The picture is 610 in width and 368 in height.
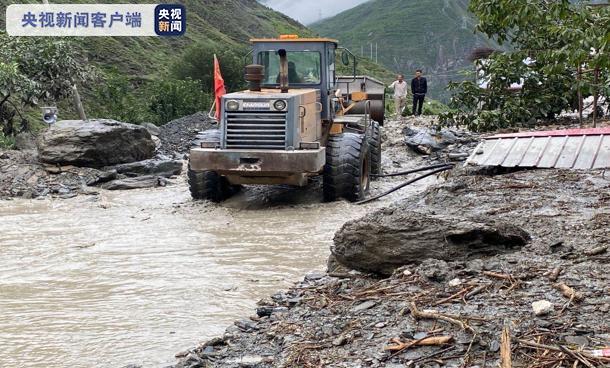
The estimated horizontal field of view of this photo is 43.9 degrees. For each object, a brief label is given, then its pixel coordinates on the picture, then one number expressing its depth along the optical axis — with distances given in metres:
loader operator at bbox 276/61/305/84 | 10.84
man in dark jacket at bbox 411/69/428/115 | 20.11
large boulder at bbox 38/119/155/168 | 13.42
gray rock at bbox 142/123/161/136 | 18.29
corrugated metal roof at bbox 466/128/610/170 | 7.58
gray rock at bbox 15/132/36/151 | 15.46
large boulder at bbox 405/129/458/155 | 14.53
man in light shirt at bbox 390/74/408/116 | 20.67
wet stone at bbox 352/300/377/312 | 4.38
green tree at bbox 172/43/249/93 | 27.80
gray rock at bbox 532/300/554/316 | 3.72
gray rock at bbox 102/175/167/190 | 12.77
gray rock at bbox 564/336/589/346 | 3.32
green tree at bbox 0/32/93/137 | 16.19
